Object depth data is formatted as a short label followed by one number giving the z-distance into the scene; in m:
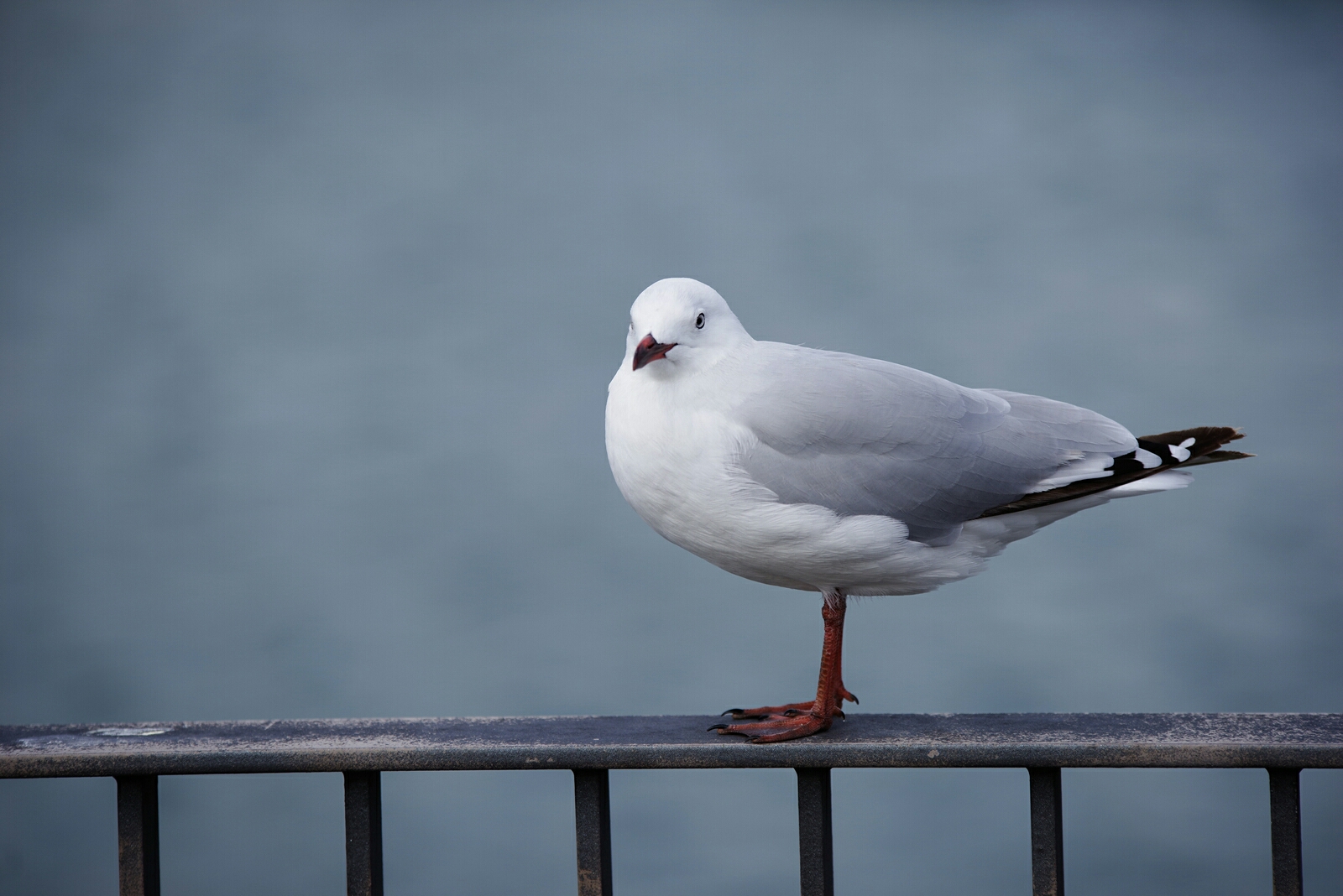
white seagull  6.10
